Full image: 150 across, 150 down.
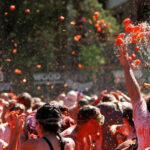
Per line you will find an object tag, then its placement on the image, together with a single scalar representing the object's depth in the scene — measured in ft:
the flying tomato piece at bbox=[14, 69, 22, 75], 96.89
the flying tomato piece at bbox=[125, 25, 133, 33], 29.58
